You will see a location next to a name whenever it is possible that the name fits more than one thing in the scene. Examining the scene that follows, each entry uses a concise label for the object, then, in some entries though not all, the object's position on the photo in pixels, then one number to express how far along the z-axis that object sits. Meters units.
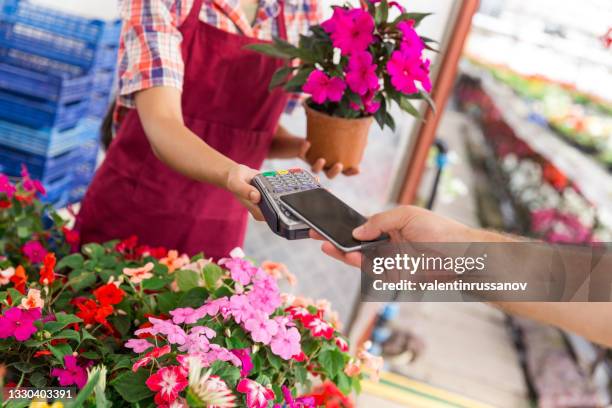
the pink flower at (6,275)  1.02
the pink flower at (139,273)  1.04
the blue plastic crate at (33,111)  1.93
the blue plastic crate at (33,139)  1.96
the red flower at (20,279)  1.00
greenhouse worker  1.20
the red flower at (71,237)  1.33
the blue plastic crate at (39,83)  1.90
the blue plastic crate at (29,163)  2.00
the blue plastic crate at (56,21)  1.98
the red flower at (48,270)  1.01
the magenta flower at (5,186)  1.26
